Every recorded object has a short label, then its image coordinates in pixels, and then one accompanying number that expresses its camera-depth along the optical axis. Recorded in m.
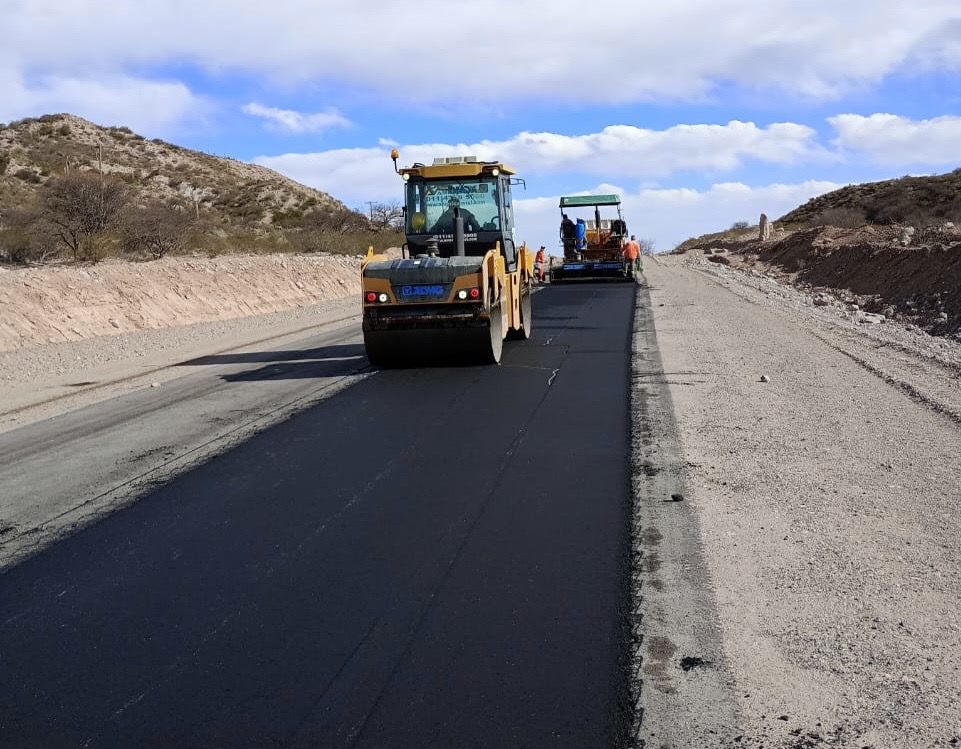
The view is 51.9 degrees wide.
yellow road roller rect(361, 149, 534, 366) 13.32
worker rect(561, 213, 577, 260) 36.91
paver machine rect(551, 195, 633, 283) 36.00
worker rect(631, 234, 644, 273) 36.31
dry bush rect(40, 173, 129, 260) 30.58
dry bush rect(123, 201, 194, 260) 33.16
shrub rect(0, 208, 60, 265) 29.70
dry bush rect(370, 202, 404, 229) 52.69
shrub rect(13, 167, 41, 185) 54.59
